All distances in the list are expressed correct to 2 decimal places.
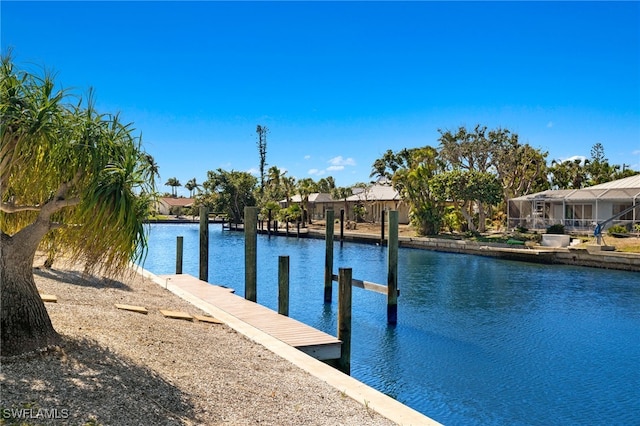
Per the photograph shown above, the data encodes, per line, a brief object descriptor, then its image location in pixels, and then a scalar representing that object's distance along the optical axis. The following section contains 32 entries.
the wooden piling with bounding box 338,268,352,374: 10.91
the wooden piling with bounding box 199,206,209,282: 19.22
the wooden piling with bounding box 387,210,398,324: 16.75
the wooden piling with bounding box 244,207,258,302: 15.91
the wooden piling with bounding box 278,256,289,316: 14.28
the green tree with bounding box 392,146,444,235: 46.66
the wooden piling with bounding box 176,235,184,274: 20.86
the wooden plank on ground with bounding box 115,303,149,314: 10.44
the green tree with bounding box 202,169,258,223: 77.44
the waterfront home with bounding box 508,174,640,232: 38.75
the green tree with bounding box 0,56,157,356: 5.71
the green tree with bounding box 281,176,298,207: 79.69
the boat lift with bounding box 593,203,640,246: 32.10
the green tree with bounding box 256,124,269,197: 104.81
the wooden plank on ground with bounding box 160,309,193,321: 10.80
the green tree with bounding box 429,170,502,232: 41.74
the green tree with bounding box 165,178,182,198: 160.15
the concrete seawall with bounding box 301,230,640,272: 28.47
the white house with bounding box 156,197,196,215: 104.88
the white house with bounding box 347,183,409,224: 60.81
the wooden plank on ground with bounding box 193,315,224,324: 10.95
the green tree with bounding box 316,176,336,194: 83.12
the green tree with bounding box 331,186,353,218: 69.00
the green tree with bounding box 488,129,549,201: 53.56
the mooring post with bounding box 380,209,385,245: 44.09
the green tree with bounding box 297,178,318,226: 71.06
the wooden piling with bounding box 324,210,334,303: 19.52
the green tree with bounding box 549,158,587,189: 63.22
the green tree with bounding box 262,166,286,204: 77.23
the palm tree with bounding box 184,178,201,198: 138.88
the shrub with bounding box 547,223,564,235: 38.69
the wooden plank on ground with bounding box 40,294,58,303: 9.29
